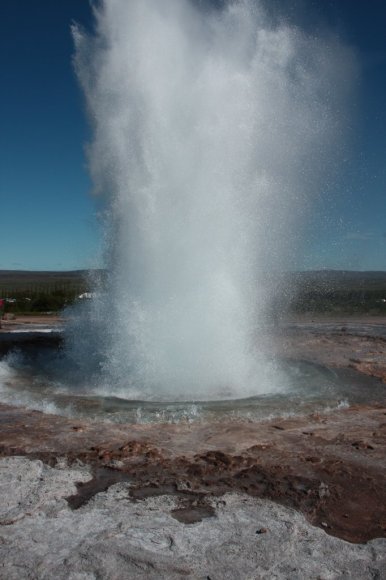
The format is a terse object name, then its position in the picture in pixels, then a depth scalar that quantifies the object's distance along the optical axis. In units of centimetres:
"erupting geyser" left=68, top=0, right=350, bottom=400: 883
